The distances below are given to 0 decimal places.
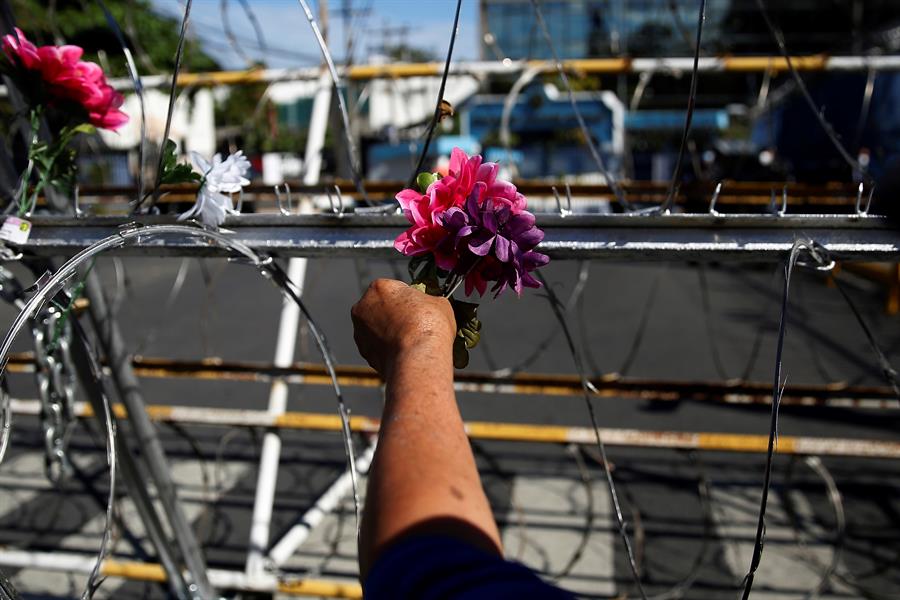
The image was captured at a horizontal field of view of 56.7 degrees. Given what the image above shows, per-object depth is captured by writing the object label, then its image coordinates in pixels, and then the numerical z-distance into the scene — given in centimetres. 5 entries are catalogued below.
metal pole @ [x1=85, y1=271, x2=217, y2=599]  241
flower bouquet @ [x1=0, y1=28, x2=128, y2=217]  180
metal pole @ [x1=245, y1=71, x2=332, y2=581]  309
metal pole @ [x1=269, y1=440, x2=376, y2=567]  317
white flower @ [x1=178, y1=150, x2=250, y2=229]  146
